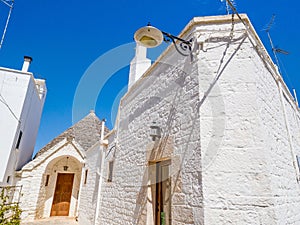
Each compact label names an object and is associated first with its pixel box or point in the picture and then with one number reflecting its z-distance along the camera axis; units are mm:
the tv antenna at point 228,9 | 4055
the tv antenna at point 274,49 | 5052
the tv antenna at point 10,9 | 10205
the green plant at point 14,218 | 5121
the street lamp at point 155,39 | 3730
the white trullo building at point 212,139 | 2863
